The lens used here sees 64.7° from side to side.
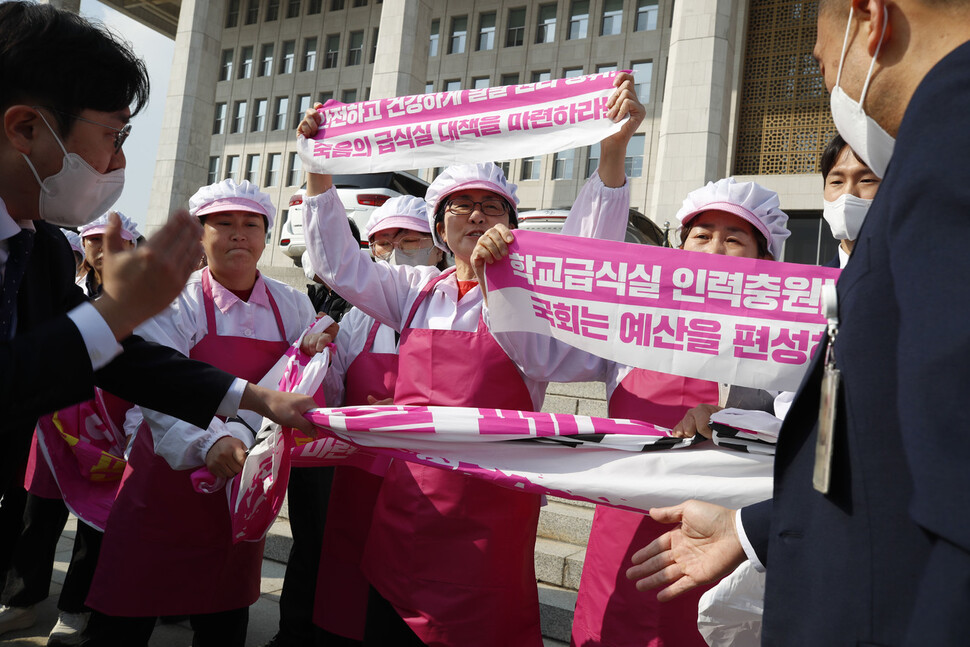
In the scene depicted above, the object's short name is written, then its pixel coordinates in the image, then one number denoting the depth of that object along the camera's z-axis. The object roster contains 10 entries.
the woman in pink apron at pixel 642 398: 2.30
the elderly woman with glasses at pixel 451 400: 2.44
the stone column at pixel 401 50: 20.83
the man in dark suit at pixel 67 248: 1.45
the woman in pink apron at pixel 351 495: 3.18
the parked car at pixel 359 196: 11.70
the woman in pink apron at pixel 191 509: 2.93
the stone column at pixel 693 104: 15.23
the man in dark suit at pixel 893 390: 0.79
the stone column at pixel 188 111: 25.83
